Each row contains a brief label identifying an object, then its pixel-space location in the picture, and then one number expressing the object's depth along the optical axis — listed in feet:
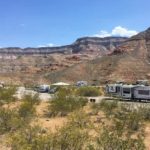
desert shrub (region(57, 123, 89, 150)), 23.53
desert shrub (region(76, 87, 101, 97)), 95.22
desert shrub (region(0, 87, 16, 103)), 65.22
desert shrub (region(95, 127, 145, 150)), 23.18
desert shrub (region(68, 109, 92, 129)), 36.73
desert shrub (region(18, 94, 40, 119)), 43.35
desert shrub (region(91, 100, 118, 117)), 48.32
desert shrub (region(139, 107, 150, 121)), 43.44
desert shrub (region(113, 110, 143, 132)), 37.11
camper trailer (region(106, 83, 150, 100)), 74.07
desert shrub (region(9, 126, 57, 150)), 21.77
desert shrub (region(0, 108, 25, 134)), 35.61
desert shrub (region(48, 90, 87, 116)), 49.52
